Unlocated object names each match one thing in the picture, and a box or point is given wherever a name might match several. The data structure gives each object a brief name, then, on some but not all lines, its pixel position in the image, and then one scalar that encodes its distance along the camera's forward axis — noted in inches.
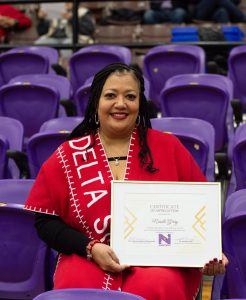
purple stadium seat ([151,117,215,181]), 132.9
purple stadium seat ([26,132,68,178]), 142.1
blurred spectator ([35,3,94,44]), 268.7
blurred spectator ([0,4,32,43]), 272.1
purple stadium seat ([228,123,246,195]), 131.5
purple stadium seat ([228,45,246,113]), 194.2
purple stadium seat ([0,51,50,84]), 214.2
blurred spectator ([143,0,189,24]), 297.4
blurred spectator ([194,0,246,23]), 285.4
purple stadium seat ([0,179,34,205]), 118.6
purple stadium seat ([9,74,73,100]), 188.2
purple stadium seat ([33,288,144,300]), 76.6
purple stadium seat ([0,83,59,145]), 174.6
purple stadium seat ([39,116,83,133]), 150.7
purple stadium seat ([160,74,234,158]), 164.7
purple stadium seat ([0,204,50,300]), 111.2
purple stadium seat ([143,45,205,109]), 202.5
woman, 93.1
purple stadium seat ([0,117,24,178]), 150.8
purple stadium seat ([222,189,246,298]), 100.3
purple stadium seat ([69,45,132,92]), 206.8
